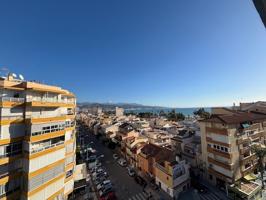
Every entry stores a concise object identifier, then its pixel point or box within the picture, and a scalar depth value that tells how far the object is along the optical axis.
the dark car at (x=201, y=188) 22.91
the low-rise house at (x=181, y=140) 31.84
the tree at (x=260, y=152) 23.28
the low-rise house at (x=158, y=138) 37.41
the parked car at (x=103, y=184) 24.92
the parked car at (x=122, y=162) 33.16
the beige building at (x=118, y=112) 121.18
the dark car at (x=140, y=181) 25.59
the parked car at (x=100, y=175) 28.57
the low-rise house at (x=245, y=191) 19.94
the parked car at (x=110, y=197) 21.72
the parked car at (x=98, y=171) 29.94
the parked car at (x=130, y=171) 28.86
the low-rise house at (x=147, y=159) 26.27
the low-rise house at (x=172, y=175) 21.37
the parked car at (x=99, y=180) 26.73
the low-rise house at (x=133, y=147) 31.41
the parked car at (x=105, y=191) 22.78
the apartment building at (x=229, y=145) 22.20
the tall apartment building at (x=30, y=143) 13.66
